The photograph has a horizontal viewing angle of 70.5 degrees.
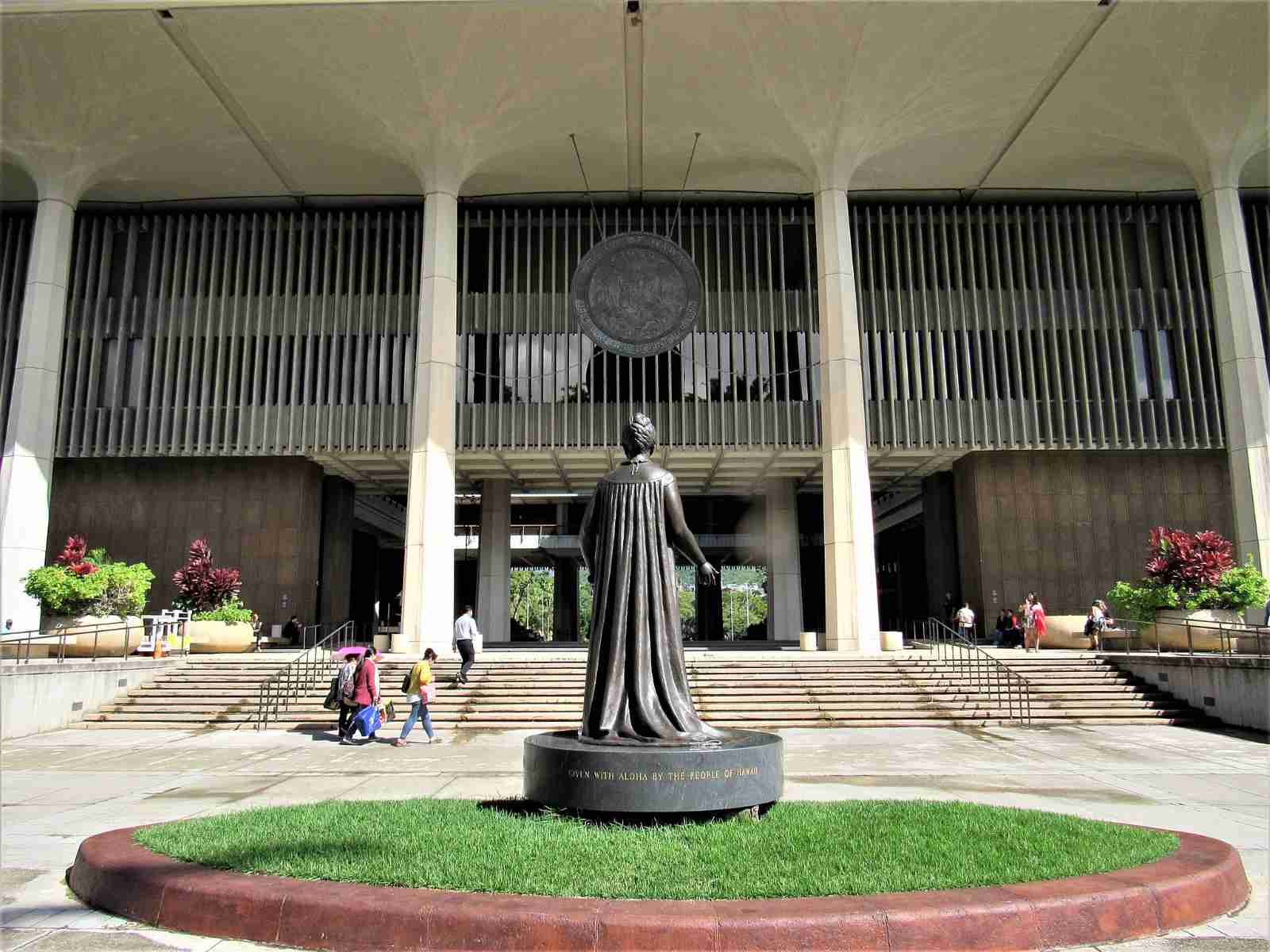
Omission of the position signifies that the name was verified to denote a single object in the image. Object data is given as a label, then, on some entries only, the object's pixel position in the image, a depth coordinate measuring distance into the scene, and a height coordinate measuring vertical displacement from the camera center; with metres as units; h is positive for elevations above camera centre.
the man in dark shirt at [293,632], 26.80 -0.17
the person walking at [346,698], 13.10 -1.04
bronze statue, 6.27 +0.11
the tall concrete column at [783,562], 31.86 +2.10
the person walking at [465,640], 16.86 -0.28
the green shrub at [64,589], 18.28 +0.78
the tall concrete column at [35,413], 22.89 +5.72
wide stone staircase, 15.35 -1.32
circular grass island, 4.06 -1.32
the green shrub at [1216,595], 18.39 +0.49
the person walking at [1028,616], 22.67 +0.10
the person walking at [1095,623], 21.30 -0.07
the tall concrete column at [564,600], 44.97 +1.25
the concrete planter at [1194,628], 18.34 -0.19
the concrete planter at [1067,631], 22.67 -0.28
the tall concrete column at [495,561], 31.11 +2.22
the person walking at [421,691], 13.10 -0.95
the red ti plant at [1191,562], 18.59 +1.19
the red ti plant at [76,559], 18.75 +1.47
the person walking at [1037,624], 22.16 -0.10
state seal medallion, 25.95 +9.54
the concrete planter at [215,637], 21.53 -0.24
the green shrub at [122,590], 18.97 +0.79
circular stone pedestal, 5.74 -0.99
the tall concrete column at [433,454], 22.97 +4.44
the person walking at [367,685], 13.07 -0.85
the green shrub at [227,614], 22.05 +0.31
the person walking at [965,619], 24.75 +0.06
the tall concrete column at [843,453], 23.03 +4.41
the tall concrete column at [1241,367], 23.23 +6.57
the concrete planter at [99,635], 18.41 -0.16
